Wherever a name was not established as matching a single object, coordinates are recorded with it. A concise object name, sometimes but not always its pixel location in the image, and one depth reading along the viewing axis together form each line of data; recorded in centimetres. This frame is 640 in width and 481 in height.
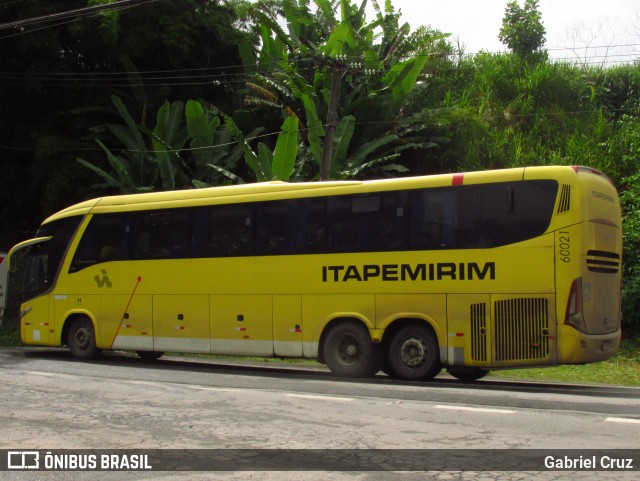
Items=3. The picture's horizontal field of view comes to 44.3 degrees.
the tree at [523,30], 3259
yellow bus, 1149
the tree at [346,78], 2339
